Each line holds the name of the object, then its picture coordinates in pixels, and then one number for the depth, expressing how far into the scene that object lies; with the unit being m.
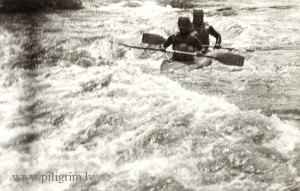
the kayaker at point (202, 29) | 9.08
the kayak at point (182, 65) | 8.65
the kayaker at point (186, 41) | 8.55
